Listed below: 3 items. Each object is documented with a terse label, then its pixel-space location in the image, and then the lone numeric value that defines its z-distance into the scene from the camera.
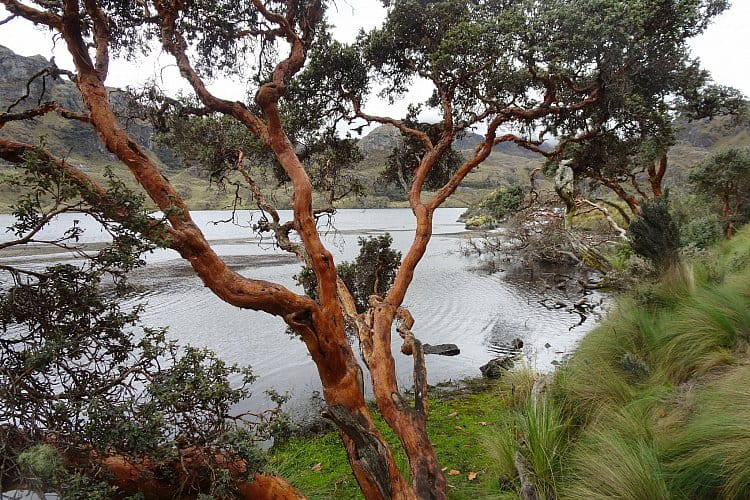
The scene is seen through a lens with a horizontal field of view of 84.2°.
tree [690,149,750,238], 16.84
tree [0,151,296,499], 3.11
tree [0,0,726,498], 5.21
